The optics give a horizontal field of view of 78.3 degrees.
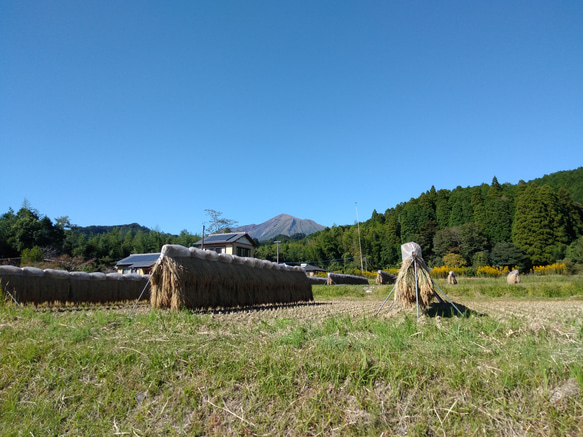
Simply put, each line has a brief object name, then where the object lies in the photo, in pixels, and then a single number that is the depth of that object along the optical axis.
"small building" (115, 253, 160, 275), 42.06
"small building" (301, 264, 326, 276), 59.31
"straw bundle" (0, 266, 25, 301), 11.25
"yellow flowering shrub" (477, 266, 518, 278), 38.91
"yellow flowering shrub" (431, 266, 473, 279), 40.56
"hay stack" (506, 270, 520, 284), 24.65
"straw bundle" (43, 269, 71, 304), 12.66
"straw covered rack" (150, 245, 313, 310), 9.47
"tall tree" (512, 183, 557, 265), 53.47
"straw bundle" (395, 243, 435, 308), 7.73
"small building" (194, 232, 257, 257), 42.84
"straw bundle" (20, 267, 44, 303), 11.96
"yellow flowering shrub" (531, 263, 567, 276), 37.12
